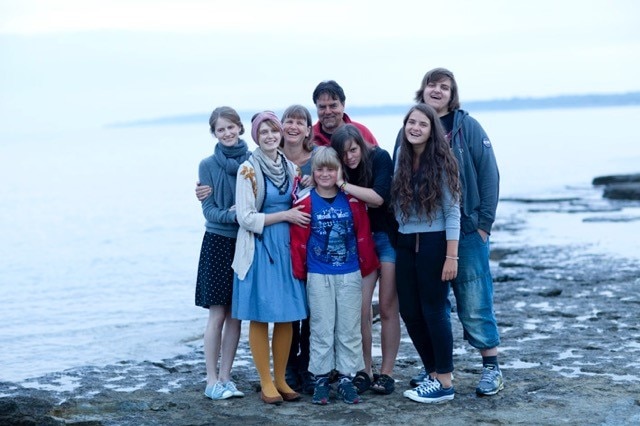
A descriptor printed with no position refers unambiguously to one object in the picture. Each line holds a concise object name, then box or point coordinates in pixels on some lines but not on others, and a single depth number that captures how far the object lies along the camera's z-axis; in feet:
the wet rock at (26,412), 21.53
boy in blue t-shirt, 21.88
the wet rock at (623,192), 76.59
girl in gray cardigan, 22.31
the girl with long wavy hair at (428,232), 21.18
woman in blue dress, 21.68
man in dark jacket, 21.80
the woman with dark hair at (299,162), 22.34
